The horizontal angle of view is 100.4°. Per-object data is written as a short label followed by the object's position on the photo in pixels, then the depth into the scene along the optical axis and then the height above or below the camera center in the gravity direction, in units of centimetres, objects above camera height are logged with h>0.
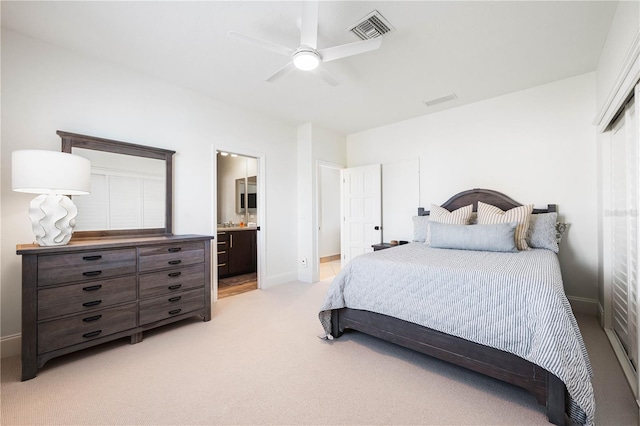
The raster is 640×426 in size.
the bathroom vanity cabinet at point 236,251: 478 -69
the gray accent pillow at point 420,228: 370 -21
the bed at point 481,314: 143 -68
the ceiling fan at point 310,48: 185 +126
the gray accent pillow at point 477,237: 266 -25
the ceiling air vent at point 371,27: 210 +155
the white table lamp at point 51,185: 191 +23
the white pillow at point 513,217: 294 -5
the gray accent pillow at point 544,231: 291 -20
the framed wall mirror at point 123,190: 256 +28
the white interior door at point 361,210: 471 +8
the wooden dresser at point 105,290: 192 -64
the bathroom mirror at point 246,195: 572 +42
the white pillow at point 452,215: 344 -2
